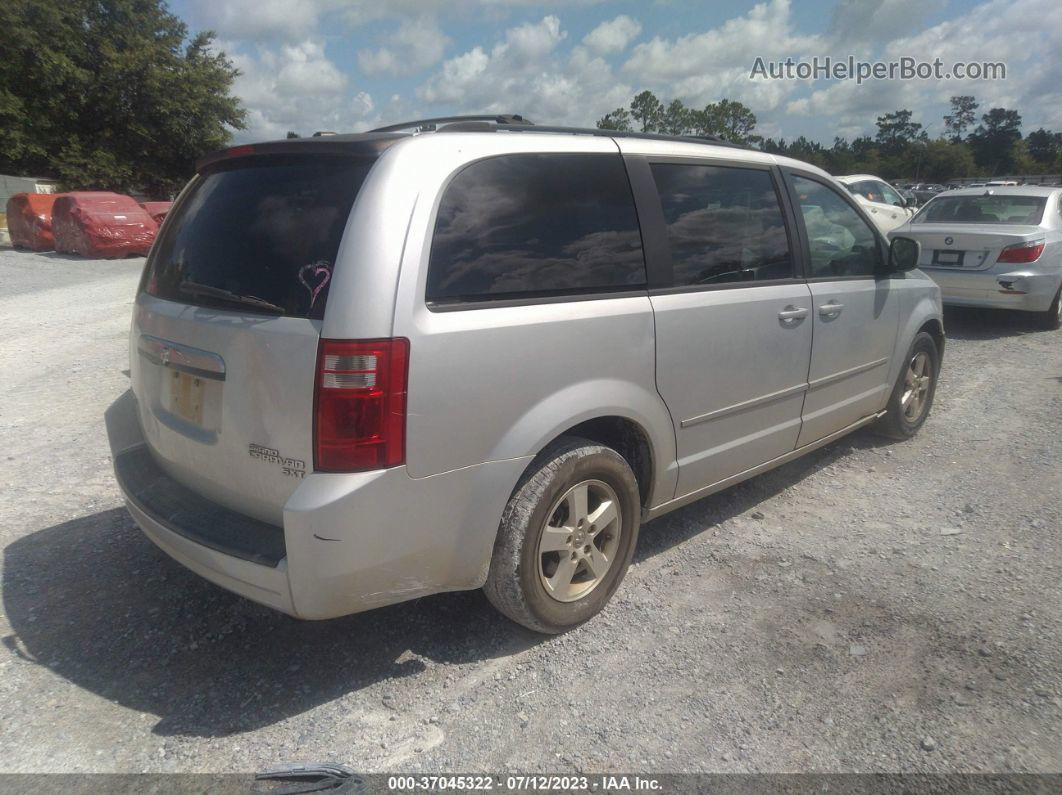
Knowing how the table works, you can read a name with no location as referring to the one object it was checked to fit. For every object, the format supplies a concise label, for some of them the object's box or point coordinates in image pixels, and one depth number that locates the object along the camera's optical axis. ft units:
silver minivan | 7.68
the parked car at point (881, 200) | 43.50
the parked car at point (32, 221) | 58.95
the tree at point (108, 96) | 86.63
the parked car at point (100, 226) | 54.70
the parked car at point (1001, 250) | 26.73
